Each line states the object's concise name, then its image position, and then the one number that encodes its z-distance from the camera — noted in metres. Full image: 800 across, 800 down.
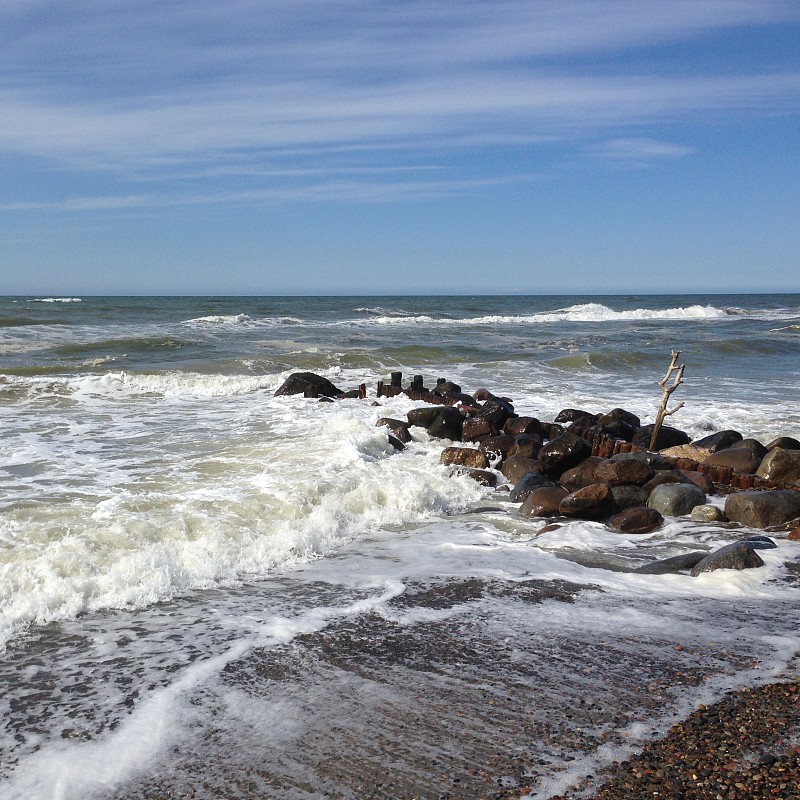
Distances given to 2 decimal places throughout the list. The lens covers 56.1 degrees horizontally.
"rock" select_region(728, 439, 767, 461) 9.30
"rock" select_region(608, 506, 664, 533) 7.18
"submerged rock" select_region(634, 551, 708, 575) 5.90
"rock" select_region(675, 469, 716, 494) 8.47
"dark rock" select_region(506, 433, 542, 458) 9.70
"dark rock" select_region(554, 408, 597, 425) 12.32
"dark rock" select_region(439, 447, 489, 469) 9.30
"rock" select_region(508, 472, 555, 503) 8.23
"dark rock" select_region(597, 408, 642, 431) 11.52
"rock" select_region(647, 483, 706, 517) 7.69
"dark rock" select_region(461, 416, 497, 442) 10.87
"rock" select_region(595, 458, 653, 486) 8.40
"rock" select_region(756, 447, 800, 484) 8.55
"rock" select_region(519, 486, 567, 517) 7.61
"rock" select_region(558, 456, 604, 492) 8.82
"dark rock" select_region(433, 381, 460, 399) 14.02
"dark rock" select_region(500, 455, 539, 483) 9.05
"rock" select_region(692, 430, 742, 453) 9.99
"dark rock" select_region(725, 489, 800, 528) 7.32
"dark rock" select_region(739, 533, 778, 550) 6.43
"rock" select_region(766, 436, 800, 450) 9.50
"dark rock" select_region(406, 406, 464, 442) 11.03
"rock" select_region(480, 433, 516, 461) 10.02
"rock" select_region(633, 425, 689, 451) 10.52
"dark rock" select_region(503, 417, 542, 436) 10.94
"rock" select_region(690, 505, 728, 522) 7.48
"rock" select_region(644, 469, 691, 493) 8.31
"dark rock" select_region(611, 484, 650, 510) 7.93
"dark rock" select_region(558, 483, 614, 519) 7.51
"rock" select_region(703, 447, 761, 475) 8.95
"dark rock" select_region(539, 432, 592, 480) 9.26
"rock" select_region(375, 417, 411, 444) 10.73
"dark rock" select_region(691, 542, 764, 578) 5.78
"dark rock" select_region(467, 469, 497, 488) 8.84
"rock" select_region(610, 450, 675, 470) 8.82
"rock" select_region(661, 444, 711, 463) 9.71
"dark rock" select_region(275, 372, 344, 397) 14.22
